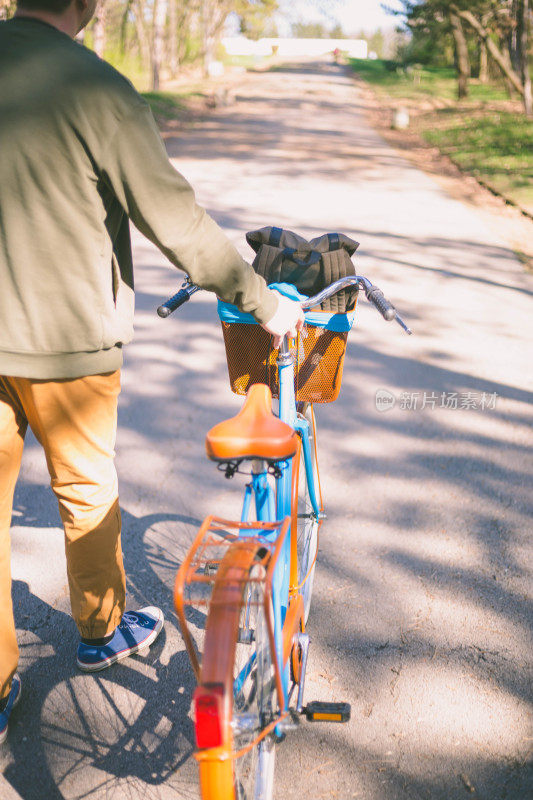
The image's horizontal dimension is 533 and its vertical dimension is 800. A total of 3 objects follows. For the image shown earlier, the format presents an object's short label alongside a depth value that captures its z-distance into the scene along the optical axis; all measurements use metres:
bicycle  1.49
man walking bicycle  1.80
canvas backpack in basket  2.40
